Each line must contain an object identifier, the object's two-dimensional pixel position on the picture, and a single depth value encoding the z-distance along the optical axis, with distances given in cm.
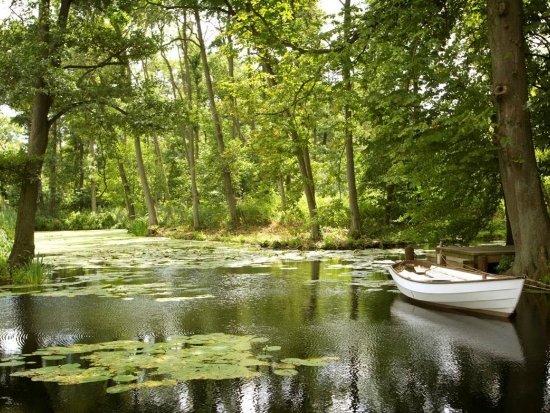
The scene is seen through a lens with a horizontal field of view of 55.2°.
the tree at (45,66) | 1256
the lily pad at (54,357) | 650
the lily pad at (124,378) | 549
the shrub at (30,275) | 1321
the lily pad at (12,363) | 631
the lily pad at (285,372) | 571
